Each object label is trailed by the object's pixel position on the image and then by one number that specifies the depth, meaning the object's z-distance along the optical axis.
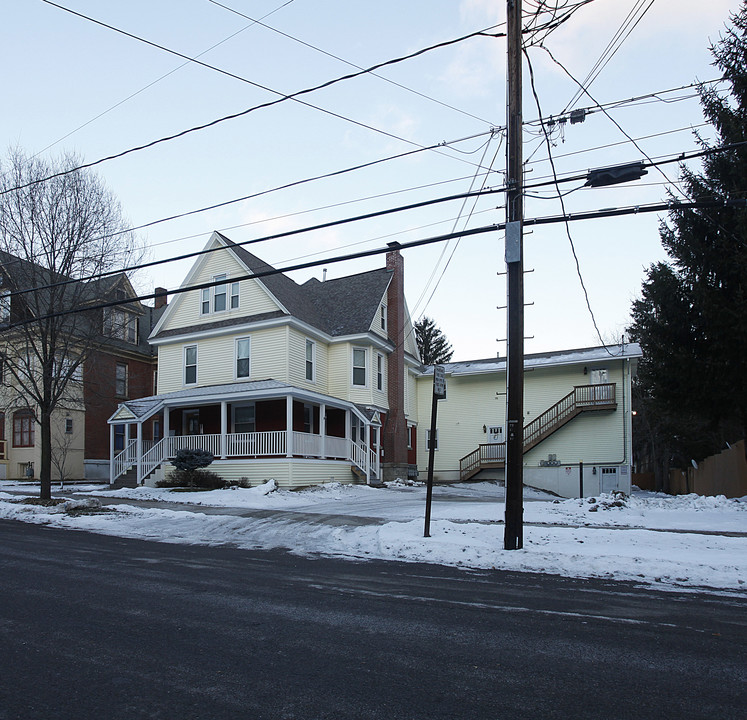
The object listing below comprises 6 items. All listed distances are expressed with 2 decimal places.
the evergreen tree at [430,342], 67.50
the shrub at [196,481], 23.61
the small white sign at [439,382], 11.78
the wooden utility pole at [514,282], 10.86
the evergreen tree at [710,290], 16.69
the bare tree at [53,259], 19.16
